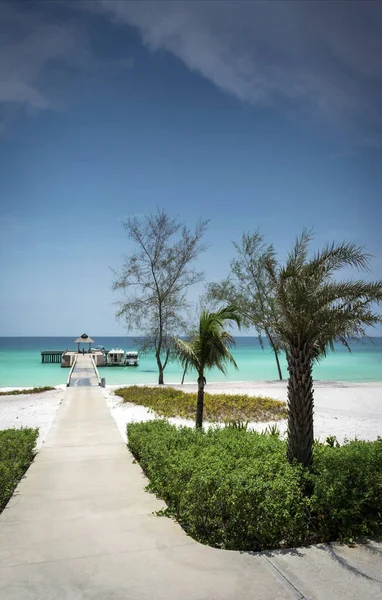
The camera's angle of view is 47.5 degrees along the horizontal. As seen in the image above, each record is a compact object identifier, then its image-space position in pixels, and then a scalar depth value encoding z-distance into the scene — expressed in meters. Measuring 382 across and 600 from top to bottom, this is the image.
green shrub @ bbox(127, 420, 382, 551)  5.52
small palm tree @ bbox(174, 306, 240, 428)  13.34
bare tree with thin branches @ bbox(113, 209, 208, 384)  31.53
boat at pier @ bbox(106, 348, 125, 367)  66.50
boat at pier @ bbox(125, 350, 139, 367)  67.06
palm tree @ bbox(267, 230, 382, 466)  7.42
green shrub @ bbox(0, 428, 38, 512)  6.93
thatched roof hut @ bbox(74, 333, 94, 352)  63.75
